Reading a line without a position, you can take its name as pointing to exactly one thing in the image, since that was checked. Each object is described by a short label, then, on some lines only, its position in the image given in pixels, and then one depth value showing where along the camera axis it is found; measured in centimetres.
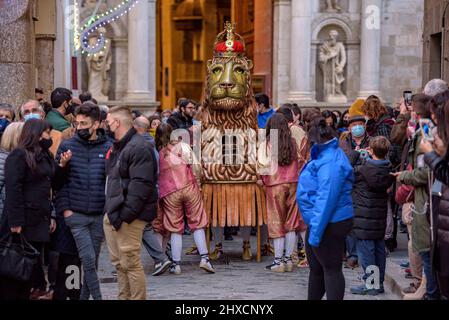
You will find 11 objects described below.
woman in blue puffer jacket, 873
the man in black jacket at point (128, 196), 900
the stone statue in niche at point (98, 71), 2670
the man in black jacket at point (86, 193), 943
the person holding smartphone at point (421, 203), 934
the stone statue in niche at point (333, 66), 2789
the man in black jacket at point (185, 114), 1653
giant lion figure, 1268
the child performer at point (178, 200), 1218
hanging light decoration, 2424
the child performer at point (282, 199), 1234
